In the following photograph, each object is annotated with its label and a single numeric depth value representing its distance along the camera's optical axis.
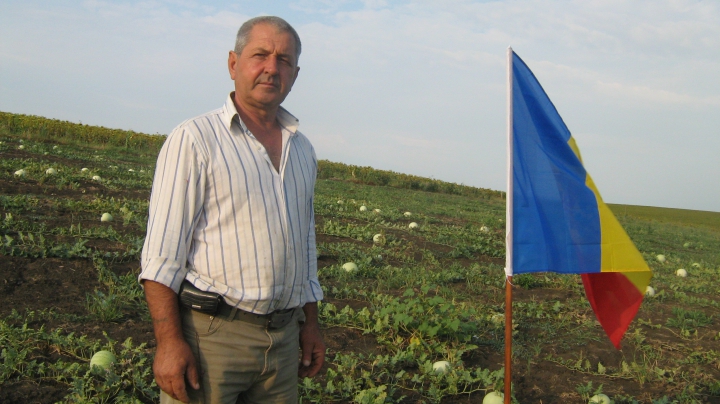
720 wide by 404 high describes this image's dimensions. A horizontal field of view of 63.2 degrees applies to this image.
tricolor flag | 3.06
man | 1.94
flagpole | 3.01
